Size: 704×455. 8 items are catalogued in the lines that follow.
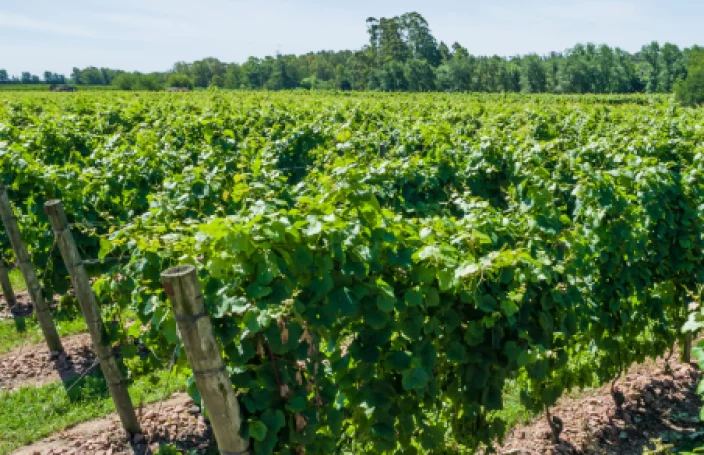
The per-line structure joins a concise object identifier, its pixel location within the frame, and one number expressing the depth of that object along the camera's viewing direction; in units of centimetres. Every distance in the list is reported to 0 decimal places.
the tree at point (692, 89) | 4994
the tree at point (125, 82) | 6894
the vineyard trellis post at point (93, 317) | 376
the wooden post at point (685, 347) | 500
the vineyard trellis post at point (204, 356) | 190
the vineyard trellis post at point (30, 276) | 492
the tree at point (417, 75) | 6894
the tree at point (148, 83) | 6891
